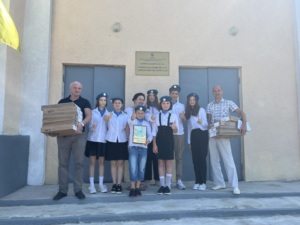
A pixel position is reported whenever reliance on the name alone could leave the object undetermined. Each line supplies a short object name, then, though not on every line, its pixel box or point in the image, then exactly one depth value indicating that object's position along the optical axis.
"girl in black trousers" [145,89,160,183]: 4.67
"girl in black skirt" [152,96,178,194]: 4.18
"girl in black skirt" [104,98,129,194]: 4.23
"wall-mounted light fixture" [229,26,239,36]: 5.54
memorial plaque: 5.32
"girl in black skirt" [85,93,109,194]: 4.27
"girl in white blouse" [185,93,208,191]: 4.43
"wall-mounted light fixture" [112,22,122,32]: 5.34
